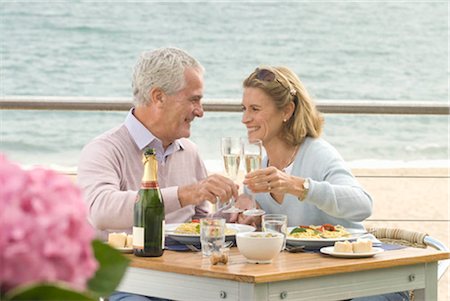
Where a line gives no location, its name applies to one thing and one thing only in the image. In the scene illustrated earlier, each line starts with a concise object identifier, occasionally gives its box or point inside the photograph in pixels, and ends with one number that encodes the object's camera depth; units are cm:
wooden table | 324
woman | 416
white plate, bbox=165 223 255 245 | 388
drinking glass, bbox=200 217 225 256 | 352
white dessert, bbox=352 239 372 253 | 366
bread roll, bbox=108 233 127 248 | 374
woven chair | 435
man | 418
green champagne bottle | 355
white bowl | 342
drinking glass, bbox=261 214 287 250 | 363
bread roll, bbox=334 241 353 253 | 364
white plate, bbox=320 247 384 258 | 362
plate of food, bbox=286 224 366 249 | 383
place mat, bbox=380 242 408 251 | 391
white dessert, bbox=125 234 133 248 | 376
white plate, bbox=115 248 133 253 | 372
